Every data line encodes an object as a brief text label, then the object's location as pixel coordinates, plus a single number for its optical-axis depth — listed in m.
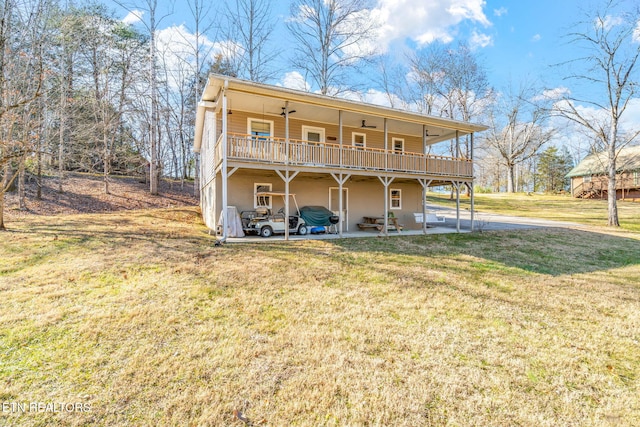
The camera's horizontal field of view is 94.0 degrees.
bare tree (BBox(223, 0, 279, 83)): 22.88
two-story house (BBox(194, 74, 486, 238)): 10.83
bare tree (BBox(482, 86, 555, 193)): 35.59
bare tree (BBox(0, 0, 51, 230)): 9.34
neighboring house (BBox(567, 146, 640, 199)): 29.75
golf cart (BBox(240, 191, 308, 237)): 11.73
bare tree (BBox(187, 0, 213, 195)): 22.41
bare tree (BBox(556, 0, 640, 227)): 16.31
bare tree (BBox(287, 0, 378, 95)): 21.59
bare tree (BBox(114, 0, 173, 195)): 19.95
